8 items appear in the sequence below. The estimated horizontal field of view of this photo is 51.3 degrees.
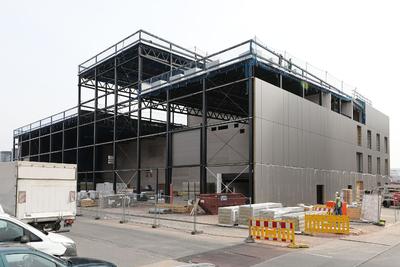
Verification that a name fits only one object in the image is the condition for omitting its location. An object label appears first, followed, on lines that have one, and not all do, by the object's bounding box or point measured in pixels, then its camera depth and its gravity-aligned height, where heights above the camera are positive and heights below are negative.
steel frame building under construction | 31.69 +4.97
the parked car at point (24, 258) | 4.71 -1.04
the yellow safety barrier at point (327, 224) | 18.88 -2.42
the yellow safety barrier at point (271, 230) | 15.54 -2.25
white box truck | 16.08 -0.97
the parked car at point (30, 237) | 8.28 -1.38
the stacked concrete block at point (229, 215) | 21.75 -2.38
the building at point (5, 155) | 84.76 +2.70
